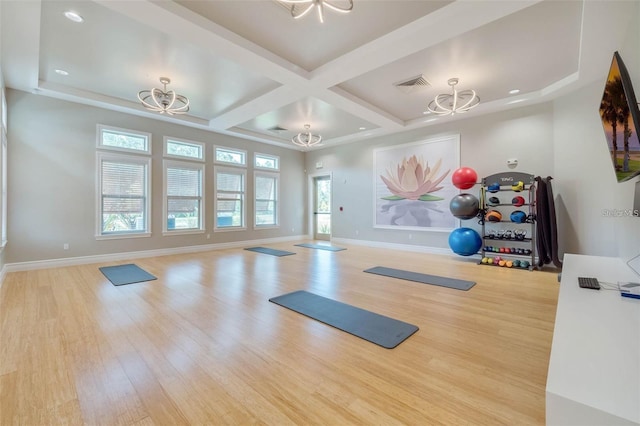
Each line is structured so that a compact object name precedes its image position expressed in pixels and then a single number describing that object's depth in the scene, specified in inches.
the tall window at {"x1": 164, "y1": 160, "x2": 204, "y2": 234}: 265.4
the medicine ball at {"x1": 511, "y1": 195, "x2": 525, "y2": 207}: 205.8
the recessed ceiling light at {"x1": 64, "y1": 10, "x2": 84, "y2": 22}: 122.1
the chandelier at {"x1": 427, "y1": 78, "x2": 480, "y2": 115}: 191.1
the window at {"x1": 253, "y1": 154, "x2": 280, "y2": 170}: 339.6
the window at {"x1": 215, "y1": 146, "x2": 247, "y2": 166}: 303.7
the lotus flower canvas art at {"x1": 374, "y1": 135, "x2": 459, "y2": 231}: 259.0
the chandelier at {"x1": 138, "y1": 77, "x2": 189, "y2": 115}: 190.2
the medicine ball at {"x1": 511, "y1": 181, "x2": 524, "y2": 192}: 202.8
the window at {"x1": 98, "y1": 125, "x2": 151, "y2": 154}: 227.5
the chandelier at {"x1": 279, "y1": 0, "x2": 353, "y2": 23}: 102.8
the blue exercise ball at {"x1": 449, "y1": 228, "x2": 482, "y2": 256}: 221.5
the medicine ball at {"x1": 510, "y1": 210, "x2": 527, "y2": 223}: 201.5
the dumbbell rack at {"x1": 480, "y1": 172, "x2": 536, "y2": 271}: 202.2
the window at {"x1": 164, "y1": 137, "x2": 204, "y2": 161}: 264.2
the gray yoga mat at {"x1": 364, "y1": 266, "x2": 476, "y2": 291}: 156.9
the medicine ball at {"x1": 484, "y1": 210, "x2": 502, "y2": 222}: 213.8
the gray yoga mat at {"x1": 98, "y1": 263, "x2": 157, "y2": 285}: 168.4
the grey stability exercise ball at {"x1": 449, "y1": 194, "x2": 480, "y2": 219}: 219.1
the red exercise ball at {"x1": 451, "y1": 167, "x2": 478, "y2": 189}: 227.3
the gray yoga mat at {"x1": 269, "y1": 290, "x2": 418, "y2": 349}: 96.0
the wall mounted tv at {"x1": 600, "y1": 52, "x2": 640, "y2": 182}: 75.6
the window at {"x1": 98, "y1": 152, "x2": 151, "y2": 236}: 228.2
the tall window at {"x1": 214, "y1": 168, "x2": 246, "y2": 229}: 304.8
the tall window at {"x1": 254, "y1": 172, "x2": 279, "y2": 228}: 342.0
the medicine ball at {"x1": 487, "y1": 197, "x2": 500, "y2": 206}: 215.9
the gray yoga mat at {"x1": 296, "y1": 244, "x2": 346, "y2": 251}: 299.1
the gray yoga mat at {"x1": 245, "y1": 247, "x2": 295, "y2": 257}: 266.8
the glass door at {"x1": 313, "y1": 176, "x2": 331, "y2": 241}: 376.5
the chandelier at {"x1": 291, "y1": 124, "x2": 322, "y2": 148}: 288.5
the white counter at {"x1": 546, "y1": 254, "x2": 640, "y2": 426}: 29.9
